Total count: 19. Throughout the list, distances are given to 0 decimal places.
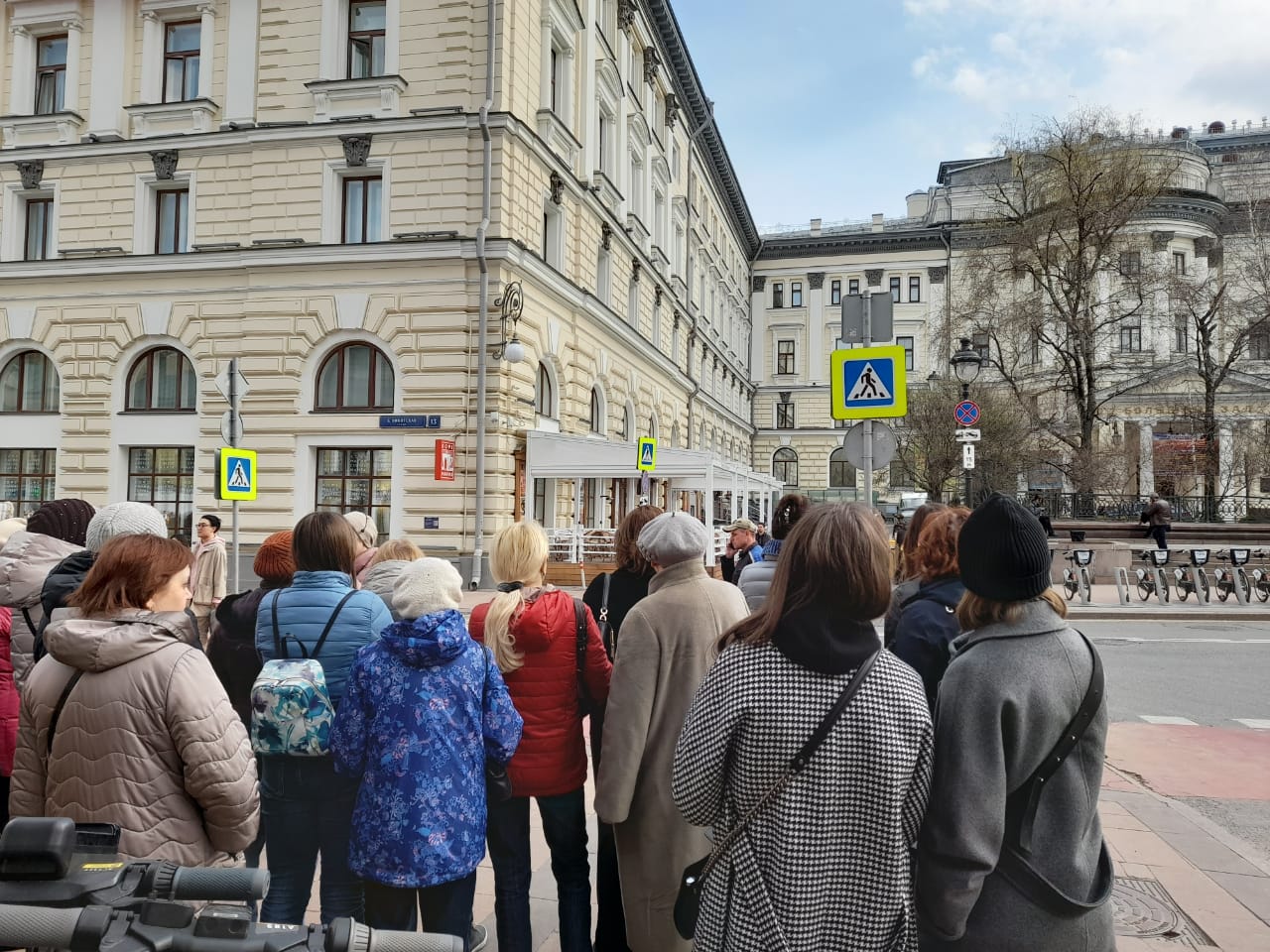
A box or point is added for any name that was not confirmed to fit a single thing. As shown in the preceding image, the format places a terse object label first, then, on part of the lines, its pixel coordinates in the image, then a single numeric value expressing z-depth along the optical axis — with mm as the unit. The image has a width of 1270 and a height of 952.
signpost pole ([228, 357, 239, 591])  12534
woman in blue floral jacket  3018
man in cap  9023
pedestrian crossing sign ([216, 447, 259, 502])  12875
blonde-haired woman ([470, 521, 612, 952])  3479
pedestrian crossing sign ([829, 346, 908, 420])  6832
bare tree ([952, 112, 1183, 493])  27234
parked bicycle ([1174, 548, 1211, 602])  17062
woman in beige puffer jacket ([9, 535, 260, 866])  2656
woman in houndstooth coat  2236
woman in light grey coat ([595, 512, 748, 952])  3195
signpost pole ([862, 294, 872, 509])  7101
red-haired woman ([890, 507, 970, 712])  3361
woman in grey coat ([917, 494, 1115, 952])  2240
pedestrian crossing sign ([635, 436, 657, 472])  17906
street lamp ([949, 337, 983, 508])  15664
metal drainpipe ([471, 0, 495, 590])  18812
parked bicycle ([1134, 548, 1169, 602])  17369
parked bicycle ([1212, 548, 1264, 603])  17172
